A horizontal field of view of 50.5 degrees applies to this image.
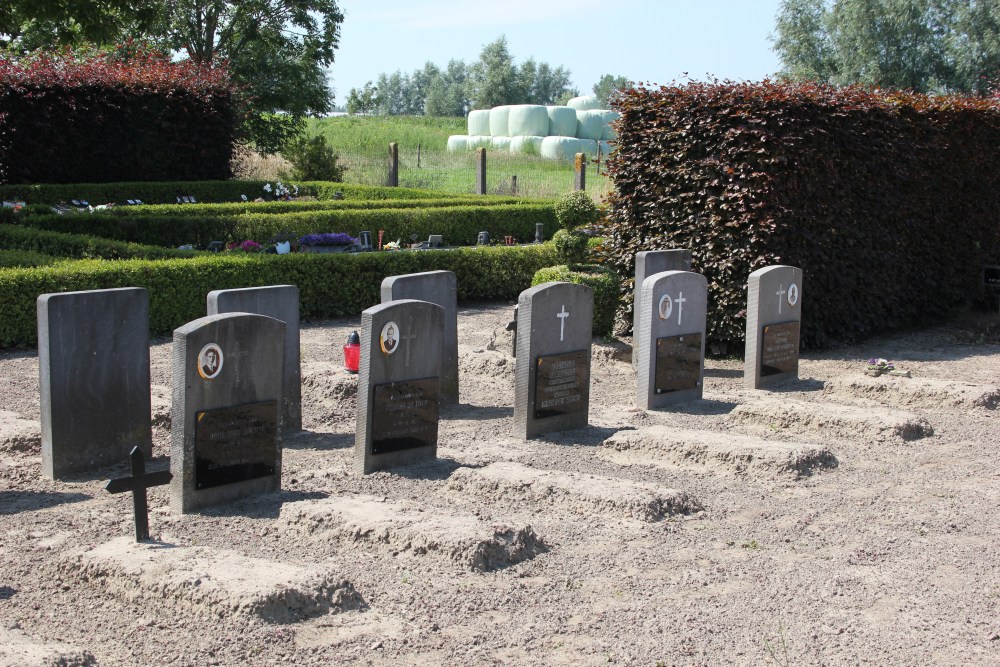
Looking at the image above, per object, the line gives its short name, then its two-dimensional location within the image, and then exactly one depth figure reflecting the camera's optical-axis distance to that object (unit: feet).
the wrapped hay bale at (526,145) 152.46
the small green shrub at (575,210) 38.47
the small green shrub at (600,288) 36.91
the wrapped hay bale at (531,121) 175.42
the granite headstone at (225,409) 18.94
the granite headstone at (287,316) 25.07
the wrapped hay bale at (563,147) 146.00
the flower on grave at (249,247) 47.96
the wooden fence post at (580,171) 83.76
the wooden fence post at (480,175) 90.99
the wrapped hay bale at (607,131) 181.37
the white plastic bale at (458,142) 168.96
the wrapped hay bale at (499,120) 179.32
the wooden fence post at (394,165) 96.53
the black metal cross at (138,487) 16.89
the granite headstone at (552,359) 24.77
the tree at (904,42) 129.29
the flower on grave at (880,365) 31.68
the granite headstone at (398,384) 21.56
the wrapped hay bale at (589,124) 181.27
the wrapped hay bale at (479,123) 187.32
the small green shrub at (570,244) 37.40
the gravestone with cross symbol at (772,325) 30.71
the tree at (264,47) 105.81
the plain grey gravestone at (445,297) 27.58
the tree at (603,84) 380.58
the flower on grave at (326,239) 49.60
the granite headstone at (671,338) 28.04
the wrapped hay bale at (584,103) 200.95
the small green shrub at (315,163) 97.14
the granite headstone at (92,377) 21.48
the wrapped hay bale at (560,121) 177.88
